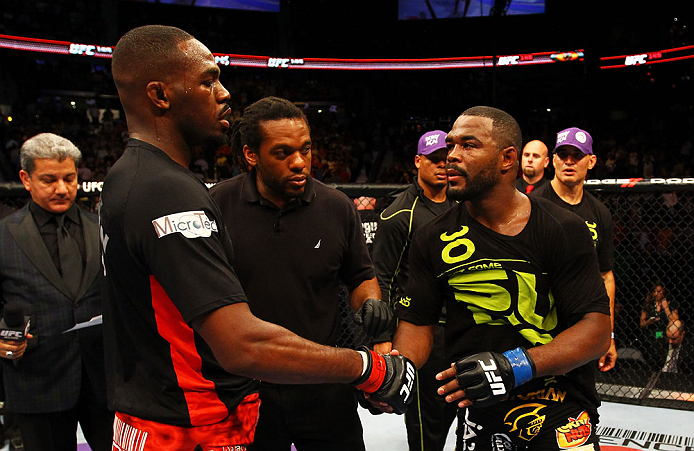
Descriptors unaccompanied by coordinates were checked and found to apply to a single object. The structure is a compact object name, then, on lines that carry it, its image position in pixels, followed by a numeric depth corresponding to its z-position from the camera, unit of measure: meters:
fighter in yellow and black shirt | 1.88
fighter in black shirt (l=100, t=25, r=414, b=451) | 1.34
